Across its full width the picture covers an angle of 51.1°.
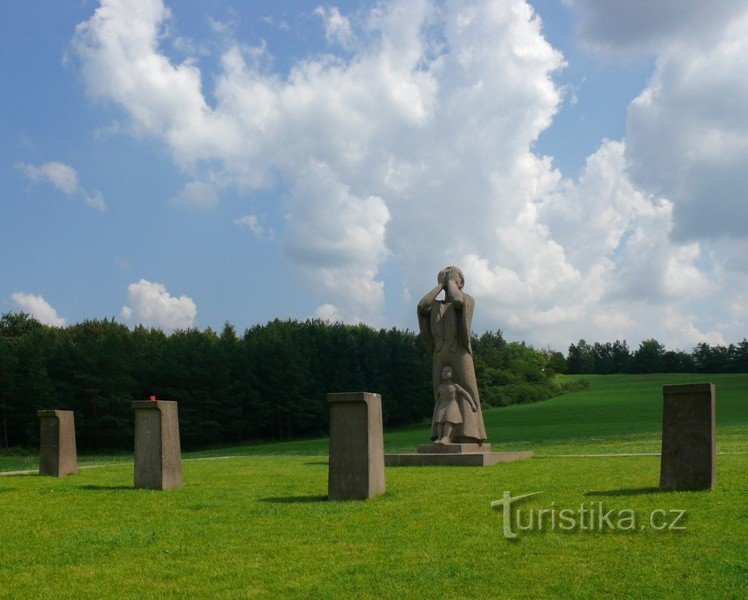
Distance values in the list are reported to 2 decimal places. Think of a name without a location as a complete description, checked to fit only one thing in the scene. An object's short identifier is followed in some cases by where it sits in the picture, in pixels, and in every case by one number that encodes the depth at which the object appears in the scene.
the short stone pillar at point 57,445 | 17.39
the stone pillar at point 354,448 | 10.95
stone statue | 19.69
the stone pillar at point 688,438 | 10.46
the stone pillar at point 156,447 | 13.17
